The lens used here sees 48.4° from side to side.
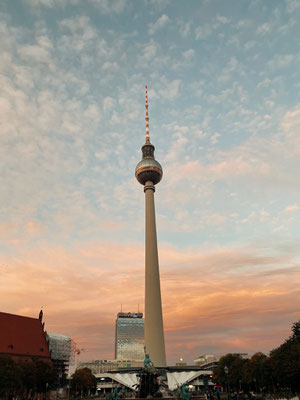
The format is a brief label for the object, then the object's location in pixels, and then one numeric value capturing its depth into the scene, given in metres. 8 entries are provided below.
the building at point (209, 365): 174.26
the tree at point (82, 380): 102.00
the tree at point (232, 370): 98.94
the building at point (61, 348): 173.60
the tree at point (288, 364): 60.62
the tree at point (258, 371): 81.38
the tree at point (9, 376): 61.66
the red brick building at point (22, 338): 94.69
